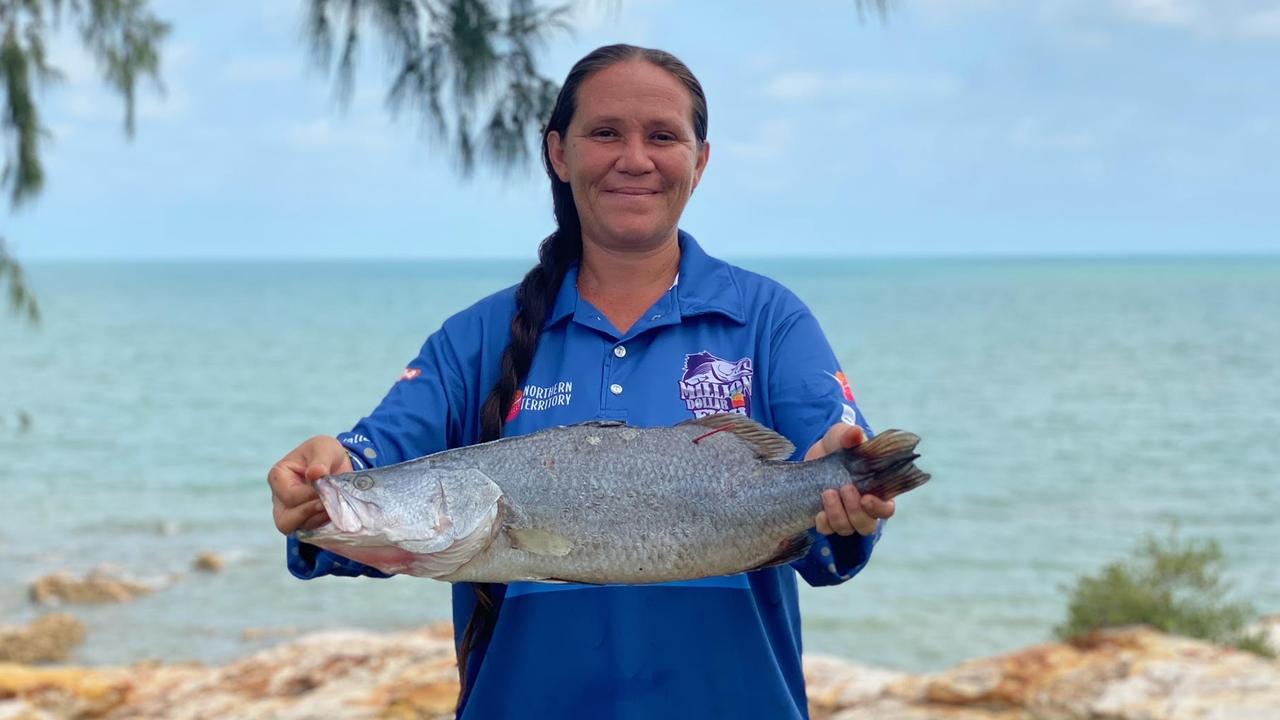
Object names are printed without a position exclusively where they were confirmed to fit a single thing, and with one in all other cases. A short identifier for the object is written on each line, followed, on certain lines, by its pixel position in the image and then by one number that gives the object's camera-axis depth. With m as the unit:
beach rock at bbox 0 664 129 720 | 7.41
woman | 2.54
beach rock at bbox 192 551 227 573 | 14.60
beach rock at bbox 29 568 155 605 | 13.12
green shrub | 7.78
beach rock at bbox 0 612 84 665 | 10.98
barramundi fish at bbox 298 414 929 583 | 2.36
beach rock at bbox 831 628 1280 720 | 5.39
